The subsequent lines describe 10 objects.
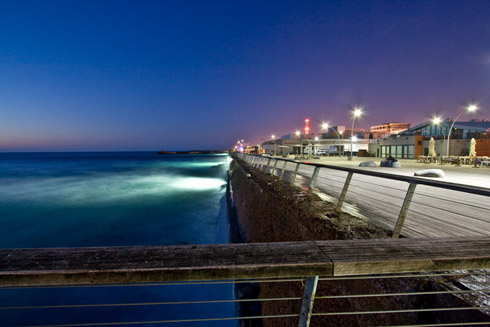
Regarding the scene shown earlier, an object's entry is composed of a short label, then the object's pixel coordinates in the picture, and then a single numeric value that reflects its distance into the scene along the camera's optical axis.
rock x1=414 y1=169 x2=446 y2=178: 11.12
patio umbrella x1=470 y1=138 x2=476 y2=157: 22.08
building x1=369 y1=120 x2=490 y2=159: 28.75
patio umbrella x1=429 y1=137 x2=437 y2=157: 24.33
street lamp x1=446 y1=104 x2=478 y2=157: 19.69
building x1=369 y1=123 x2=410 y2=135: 76.25
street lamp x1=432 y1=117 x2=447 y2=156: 29.55
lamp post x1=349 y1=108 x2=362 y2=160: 28.78
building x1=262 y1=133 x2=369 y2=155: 54.72
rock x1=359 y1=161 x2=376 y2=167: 18.15
